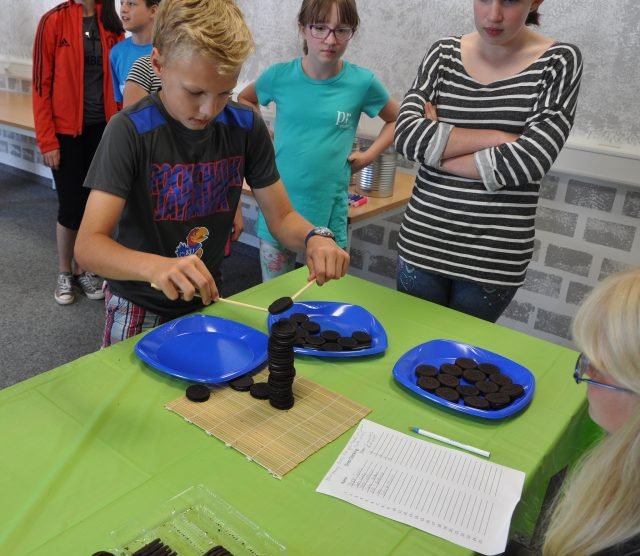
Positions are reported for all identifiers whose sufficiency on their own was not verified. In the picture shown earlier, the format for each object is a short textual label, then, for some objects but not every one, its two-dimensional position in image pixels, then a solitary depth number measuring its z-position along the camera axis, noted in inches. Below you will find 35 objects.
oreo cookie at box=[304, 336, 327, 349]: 53.7
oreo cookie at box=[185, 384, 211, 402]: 45.5
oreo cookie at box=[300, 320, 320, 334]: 56.1
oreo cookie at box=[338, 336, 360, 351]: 53.6
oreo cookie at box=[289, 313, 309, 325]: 57.7
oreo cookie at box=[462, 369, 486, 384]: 50.5
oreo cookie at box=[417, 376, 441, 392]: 48.5
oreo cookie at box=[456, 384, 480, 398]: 48.1
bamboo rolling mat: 40.9
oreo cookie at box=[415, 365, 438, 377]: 50.4
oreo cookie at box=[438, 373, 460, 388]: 49.1
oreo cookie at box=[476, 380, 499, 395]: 48.6
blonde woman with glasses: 32.5
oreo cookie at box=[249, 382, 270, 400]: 46.6
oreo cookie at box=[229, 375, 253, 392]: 47.6
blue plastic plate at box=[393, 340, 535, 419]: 46.5
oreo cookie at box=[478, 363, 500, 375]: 51.8
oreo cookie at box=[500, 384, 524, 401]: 48.0
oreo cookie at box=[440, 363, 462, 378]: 51.0
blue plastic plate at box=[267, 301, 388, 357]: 56.3
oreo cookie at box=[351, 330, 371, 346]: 54.6
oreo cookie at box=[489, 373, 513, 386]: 49.7
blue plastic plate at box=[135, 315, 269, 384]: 49.0
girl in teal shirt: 92.0
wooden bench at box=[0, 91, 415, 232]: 103.9
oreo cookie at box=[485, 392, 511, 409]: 46.8
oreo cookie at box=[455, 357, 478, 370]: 52.2
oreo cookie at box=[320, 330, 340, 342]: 54.7
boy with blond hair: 49.4
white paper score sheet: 36.3
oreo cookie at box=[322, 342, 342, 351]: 53.4
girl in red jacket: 117.6
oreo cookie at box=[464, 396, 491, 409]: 46.7
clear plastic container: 32.5
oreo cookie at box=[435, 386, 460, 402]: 47.6
